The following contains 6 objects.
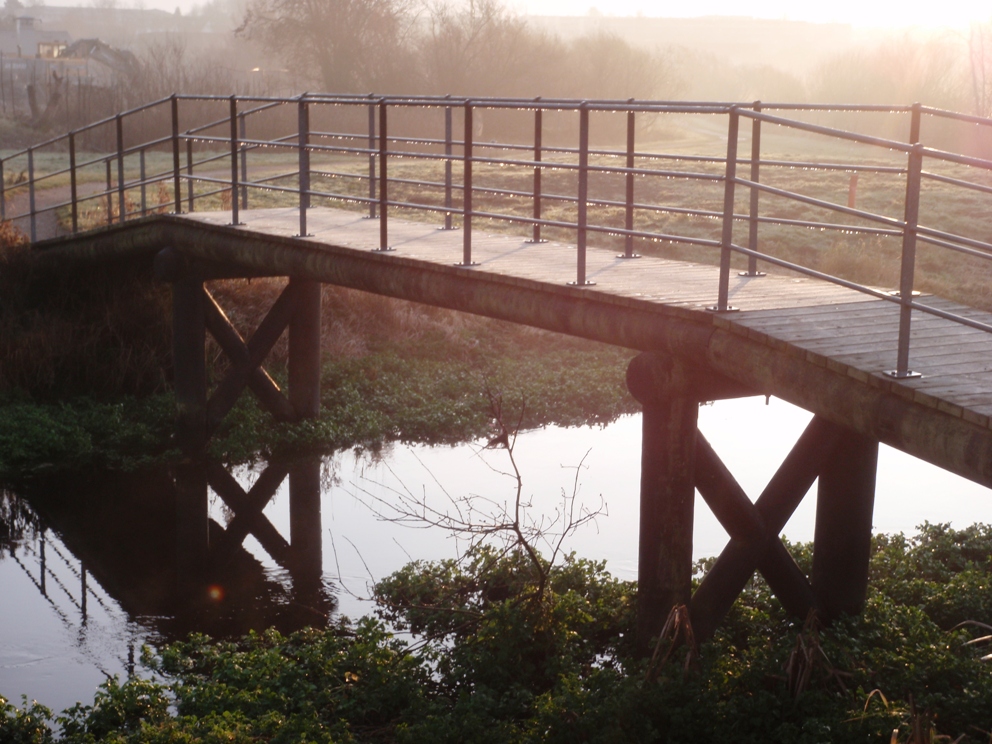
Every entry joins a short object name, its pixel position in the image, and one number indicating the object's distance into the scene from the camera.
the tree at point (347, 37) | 39.84
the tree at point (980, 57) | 31.60
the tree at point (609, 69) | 39.94
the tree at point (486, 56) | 38.31
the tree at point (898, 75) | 36.91
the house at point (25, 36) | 94.81
